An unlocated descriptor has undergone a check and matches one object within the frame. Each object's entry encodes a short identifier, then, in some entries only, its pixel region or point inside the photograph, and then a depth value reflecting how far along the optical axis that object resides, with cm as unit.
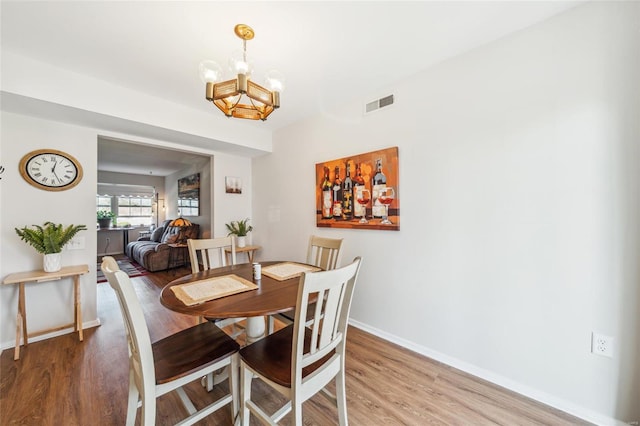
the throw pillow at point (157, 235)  579
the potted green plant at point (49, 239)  223
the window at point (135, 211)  728
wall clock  235
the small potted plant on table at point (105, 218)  651
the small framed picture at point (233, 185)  387
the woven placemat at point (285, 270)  182
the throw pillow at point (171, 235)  509
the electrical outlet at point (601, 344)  139
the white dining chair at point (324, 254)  209
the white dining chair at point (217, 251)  208
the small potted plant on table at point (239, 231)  380
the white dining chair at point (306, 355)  103
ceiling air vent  236
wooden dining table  120
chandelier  144
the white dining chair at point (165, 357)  101
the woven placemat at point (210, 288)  136
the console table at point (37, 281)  208
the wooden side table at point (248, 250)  364
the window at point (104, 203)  694
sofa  488
